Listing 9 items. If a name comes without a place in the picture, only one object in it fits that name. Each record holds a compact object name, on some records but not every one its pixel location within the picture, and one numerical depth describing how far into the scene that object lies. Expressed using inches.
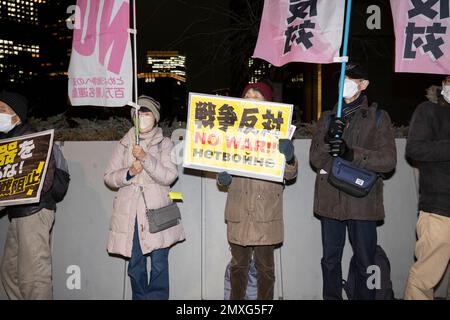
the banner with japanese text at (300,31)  169.5
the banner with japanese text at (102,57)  173.9
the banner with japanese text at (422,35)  164.6
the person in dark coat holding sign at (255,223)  159.6
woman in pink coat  166.7
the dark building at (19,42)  1626.2
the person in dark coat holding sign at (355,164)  154.6
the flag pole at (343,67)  157.5
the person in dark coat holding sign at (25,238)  161.8
